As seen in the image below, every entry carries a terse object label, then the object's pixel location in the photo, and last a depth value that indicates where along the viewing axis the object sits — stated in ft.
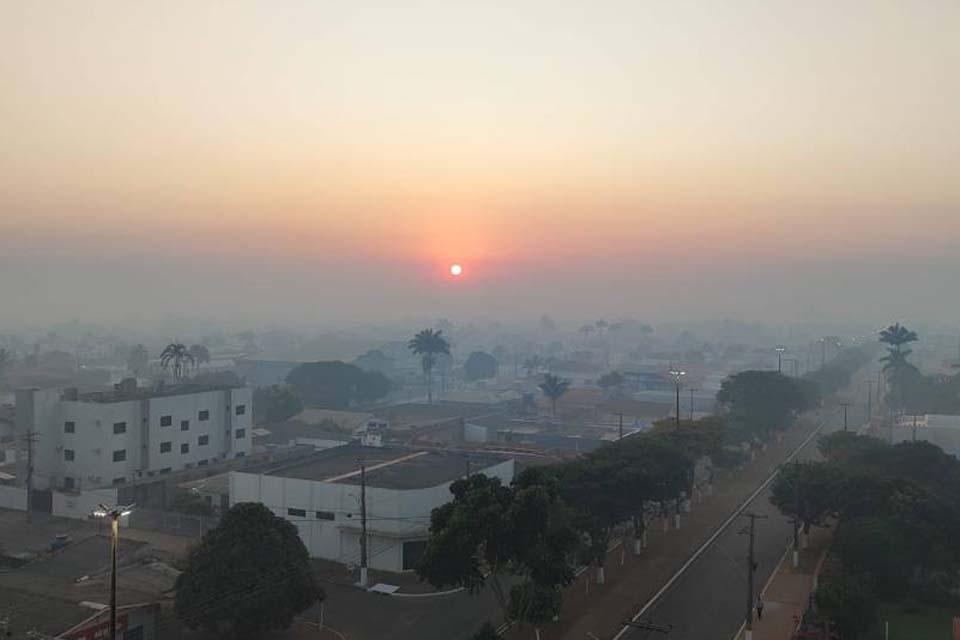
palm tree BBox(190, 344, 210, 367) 499.06
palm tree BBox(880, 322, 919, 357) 321.52
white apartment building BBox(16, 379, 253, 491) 169.89
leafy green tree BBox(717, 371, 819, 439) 239.30
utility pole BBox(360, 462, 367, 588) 116.78
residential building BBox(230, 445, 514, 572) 127.13
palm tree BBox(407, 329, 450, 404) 357.61
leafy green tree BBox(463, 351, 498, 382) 536.01
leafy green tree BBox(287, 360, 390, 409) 345.72
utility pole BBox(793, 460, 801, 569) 127.13
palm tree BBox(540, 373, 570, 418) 302.45
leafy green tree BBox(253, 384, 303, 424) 280.92
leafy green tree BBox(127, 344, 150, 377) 535.60
